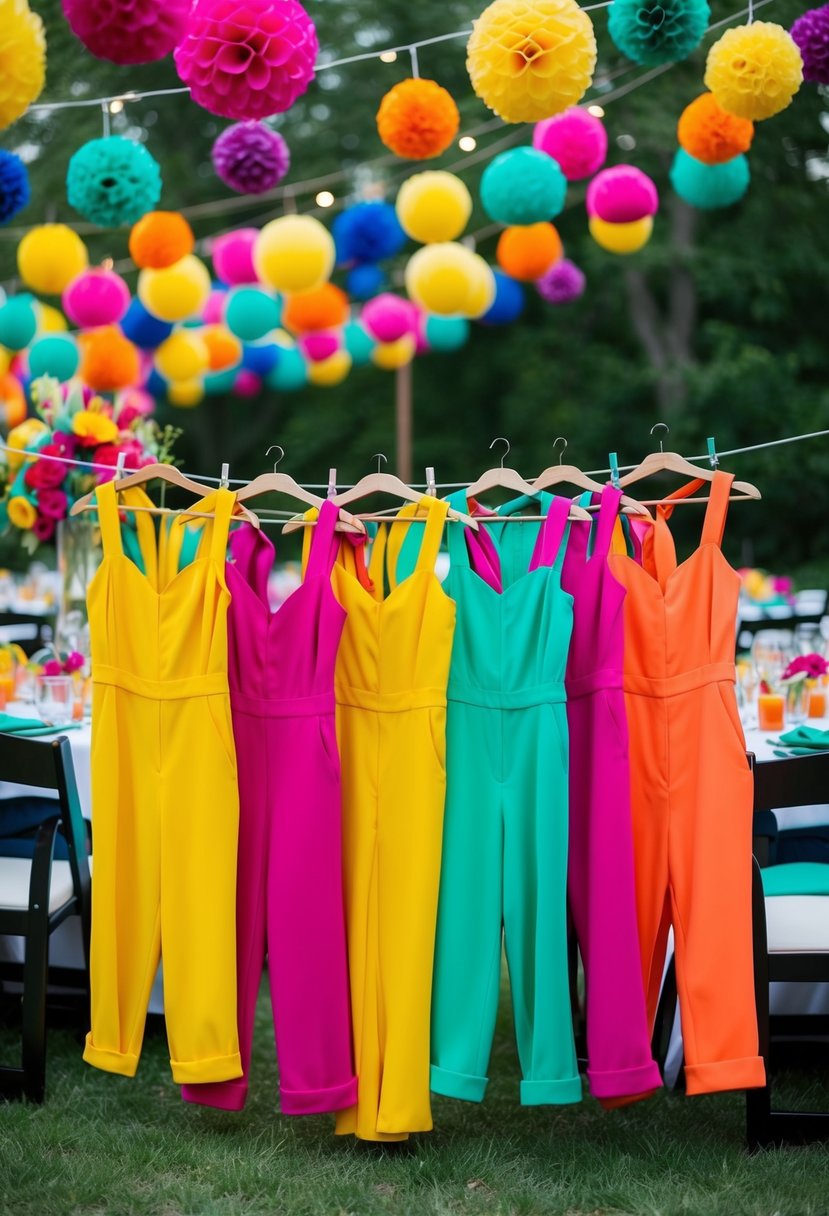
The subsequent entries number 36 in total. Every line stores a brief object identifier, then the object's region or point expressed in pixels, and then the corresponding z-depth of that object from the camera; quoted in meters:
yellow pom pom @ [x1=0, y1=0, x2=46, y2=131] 2.80
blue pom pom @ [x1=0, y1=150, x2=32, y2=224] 3.96
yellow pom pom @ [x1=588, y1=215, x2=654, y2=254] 5.17
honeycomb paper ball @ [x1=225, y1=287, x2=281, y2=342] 6.15
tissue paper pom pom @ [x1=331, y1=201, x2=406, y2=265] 6.01
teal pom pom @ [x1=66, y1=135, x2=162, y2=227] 4.14
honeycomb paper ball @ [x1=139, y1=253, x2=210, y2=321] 5.57
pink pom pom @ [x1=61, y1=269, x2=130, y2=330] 5.20
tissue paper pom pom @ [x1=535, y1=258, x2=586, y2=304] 6.63
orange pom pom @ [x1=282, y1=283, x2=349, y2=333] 6.52
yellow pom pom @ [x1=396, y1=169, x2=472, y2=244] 4.86
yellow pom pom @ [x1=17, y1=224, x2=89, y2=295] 5.28
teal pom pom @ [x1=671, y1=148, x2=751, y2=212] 4.55
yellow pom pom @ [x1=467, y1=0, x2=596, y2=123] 3.22
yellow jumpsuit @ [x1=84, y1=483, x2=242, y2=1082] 2.36
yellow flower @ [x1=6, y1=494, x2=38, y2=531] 3.83
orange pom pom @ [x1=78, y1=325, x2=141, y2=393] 5.37
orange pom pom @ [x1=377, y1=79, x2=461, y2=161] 4.11
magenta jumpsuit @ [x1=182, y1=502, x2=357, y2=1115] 2.36
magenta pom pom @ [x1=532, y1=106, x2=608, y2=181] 4.48
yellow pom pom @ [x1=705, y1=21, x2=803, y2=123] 3.33
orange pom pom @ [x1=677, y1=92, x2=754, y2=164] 4.04
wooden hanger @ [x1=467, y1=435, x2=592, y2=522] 2.45
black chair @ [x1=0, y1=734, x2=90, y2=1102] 2.60
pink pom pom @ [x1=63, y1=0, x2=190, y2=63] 2.73
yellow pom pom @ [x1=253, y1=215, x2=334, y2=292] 5.14
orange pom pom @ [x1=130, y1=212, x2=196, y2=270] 4.89
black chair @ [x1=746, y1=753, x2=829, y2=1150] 2.36
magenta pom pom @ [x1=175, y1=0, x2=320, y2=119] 3.05
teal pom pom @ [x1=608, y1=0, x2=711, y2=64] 3.30
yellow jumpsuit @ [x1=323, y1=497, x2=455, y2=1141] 2.35
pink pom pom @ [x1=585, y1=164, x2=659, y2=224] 4.55
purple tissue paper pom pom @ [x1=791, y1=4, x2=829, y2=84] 3.43
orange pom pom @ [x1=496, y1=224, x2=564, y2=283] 5.34
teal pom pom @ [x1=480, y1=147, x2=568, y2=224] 4.42
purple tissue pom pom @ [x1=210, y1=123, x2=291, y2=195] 4.29
